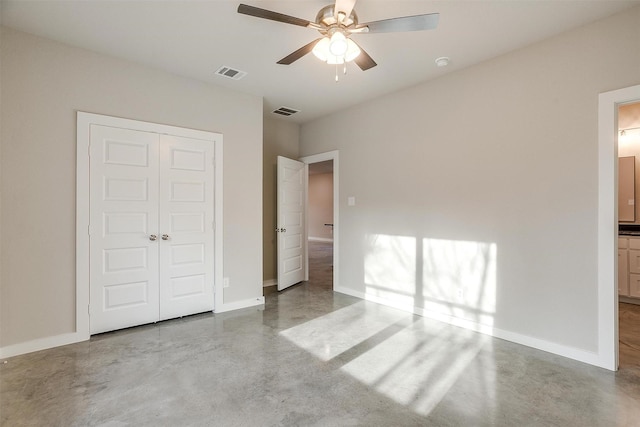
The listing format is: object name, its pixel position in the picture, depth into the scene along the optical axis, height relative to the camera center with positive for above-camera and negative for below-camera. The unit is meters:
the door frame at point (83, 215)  2.97 +0.00
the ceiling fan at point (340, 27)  1.94 +1.27
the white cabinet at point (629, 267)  3.99 -0.71
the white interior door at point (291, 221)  4.91 -0.11
